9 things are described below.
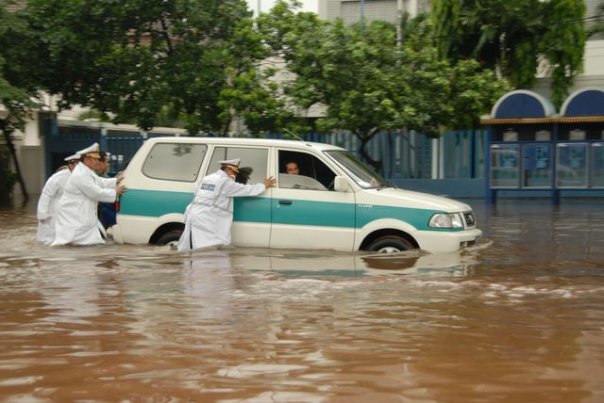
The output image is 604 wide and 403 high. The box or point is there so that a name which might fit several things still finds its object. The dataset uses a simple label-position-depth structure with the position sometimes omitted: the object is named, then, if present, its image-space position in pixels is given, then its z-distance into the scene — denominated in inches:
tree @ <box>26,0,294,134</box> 864.9
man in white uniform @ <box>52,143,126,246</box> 485.1
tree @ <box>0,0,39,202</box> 829.2
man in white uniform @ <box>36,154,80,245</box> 508.1
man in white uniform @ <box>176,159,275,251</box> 446.0
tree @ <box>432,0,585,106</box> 1010.7
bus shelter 834.8
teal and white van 435.8
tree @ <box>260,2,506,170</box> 799.7
